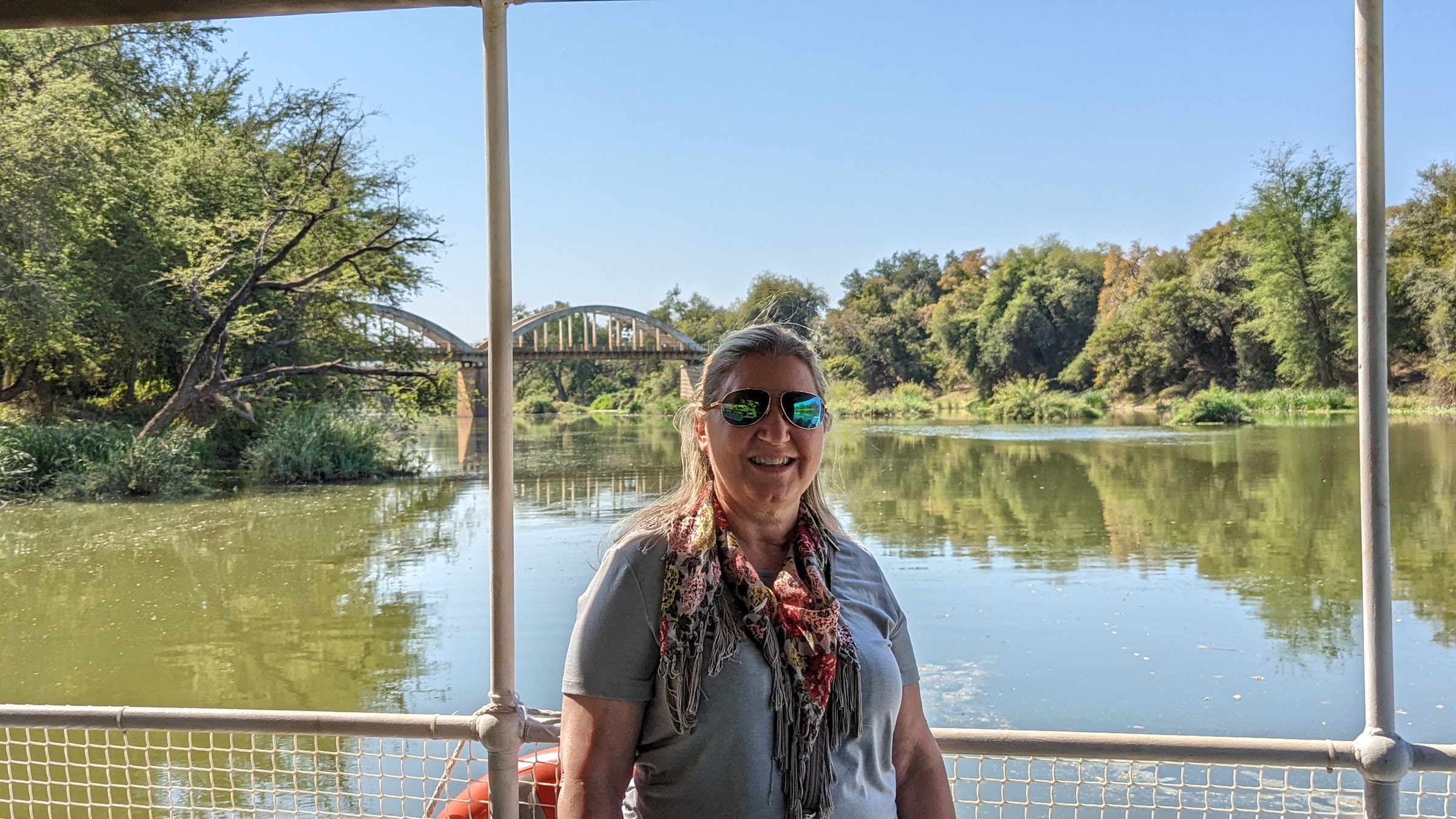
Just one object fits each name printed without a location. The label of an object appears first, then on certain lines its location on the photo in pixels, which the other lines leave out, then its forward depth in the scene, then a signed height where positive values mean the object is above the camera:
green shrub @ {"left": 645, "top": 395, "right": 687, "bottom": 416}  22.44 +0.16
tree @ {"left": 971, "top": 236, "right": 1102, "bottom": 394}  27.69 +2.12
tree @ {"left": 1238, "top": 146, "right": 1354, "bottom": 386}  24.80 +2.88
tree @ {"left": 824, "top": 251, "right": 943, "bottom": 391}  25.81 +2.07
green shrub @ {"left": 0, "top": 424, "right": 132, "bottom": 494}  12.16 -0.31
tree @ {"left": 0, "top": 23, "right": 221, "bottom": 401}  12.20 +2.64
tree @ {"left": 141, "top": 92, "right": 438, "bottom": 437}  14.52 +2.48
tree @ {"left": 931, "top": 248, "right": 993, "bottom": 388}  28.00 +1.98
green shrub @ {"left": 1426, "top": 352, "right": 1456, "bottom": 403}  21.56 +0.45
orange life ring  1.49 -0.50
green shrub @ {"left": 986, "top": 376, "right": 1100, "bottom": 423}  27.47 +0.11
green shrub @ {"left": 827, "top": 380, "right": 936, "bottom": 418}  26.14 +0.17
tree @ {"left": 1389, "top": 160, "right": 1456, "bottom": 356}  20.58 +2.78
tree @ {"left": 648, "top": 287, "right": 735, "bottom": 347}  23.25 +2.39
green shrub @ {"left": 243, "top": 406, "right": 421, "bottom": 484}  13.98 -0.37
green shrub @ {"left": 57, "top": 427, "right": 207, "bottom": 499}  12.20 -0.56
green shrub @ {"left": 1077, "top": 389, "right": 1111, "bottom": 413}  27.47 +0.18
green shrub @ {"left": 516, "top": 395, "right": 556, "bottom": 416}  29.31 +0.29
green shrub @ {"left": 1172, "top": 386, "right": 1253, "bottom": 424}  25.02 -0.12
